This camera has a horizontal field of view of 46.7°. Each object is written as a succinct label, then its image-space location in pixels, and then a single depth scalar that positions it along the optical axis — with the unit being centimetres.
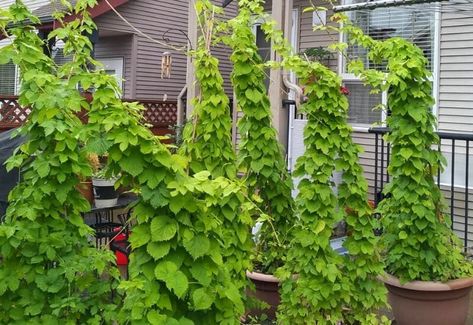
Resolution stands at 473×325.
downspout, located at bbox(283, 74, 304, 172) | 709
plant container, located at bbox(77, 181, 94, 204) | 466
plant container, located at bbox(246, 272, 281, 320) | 401
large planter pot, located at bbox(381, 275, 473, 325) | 375
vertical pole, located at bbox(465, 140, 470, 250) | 475
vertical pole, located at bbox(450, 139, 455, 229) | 468
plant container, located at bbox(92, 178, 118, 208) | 475
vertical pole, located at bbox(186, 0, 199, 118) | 814
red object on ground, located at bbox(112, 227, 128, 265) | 502
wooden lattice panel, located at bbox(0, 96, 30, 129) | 998
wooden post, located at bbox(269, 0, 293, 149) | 710
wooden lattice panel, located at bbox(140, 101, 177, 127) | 1191
